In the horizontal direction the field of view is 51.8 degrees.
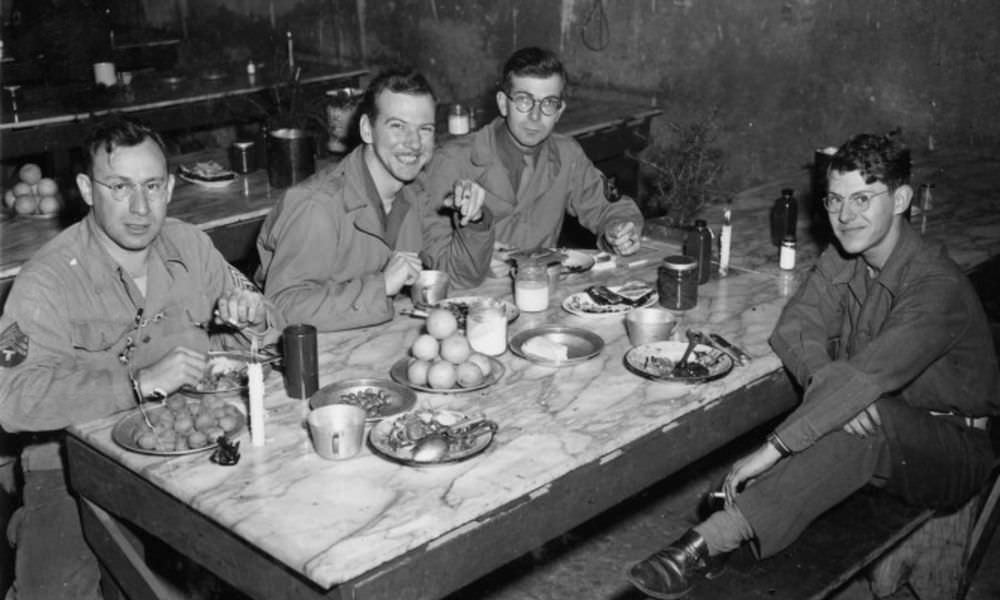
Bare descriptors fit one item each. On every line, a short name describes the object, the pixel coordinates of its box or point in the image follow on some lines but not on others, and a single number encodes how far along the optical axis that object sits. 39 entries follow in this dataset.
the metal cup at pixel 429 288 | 3.45
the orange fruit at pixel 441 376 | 2.88
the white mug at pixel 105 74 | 7.24
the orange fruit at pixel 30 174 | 4.77
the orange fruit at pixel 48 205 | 4.66
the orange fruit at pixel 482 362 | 2.96
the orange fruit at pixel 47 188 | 4.72
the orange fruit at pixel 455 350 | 2.94
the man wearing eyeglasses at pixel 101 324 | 2.69
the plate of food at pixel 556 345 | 3.09
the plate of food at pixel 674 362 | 3.00
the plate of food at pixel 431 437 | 2.47
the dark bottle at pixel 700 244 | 3.76
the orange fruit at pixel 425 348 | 2.98
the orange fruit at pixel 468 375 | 2.89
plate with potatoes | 2.53
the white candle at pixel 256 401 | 2.51
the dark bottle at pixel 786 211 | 4.20
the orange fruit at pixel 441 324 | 3.08
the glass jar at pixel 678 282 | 3.52
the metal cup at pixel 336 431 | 2.47
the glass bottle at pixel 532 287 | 3.52
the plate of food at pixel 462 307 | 3.33
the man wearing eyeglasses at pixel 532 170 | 4.32
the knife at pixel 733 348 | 3.14
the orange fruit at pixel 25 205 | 4.64
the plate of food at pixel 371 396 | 2.75
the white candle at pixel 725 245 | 3.95
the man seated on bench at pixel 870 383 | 2.96
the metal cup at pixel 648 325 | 3.23
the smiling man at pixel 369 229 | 3.38
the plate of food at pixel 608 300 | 3.52
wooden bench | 2.84
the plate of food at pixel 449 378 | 2.87
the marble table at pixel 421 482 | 2.17
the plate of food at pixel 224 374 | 2.83
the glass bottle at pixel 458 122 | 6.08
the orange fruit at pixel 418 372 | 2.91
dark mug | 2.78
